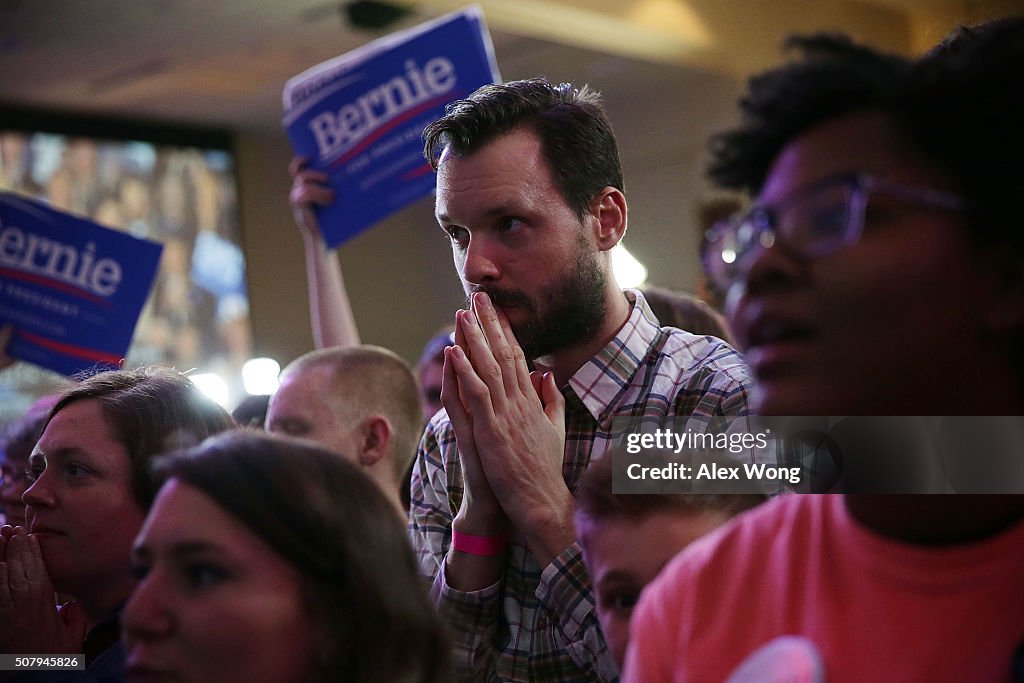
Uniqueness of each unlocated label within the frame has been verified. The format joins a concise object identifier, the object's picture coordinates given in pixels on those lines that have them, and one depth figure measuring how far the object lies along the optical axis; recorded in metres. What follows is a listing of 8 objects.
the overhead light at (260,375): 6.48
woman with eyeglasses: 0.76
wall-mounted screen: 6.33
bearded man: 1.39
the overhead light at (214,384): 6.39
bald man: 2.39
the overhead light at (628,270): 4.63
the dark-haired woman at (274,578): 0.99
